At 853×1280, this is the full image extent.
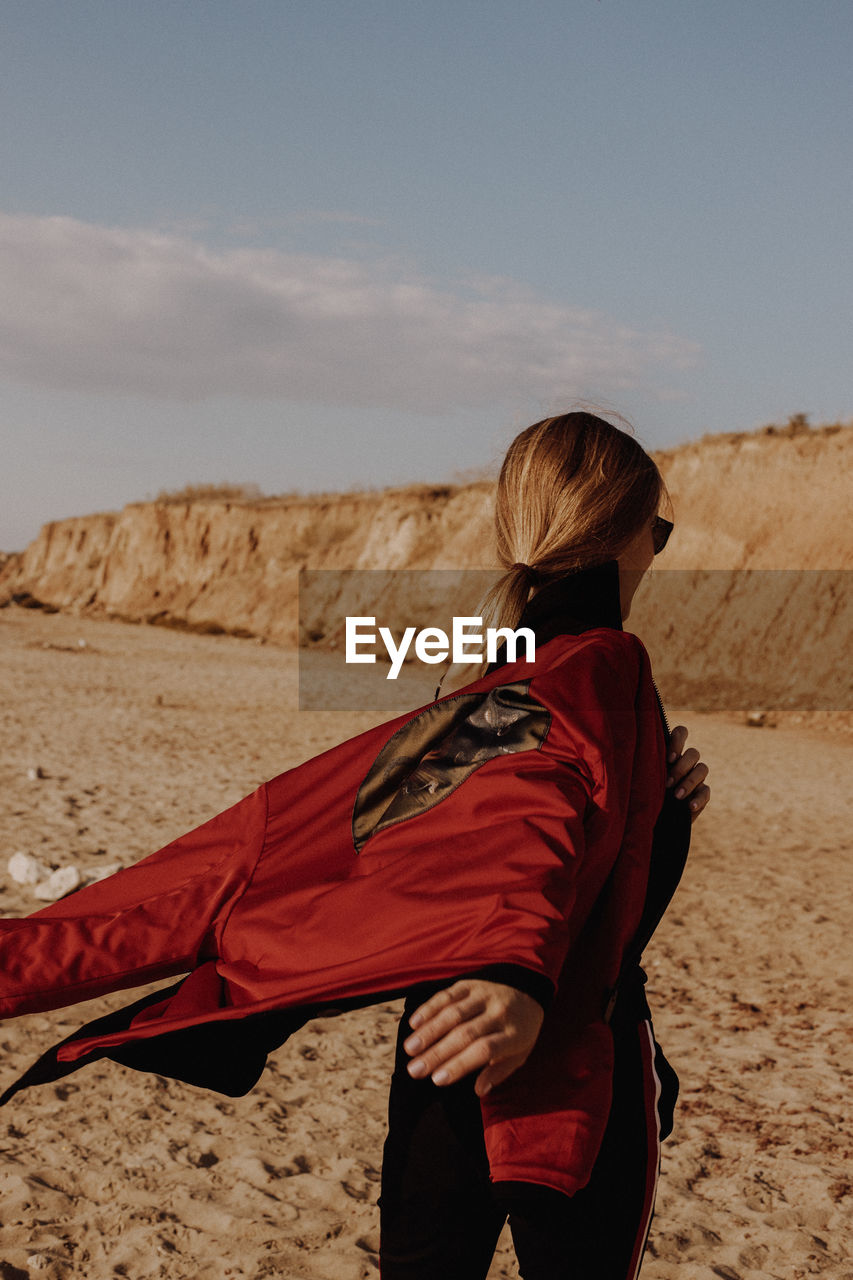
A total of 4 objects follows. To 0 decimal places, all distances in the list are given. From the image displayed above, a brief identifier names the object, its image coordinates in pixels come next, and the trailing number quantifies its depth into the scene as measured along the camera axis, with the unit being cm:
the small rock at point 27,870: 623
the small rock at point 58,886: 595
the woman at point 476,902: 128
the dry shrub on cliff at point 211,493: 4788
